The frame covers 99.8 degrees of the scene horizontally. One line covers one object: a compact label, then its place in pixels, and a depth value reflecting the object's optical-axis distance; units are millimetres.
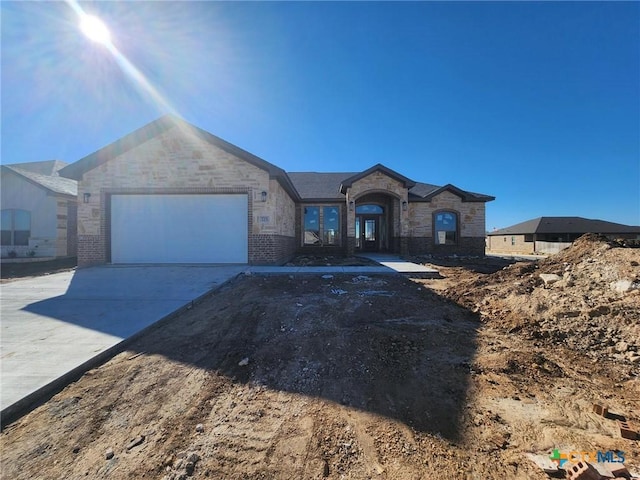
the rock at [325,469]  1747
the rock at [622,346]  3127
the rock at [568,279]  4711
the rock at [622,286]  4035
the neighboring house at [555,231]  31731
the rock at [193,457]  1828
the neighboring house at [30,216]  14430
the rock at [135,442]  1985
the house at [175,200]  10445
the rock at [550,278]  5105
